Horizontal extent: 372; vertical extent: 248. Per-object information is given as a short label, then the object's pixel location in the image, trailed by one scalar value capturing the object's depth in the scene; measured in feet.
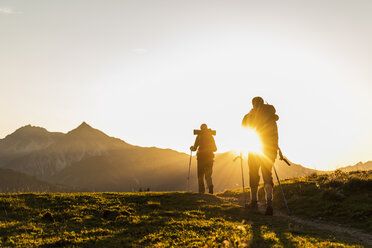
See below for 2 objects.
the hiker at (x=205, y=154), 57.98
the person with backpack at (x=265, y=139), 39.84
